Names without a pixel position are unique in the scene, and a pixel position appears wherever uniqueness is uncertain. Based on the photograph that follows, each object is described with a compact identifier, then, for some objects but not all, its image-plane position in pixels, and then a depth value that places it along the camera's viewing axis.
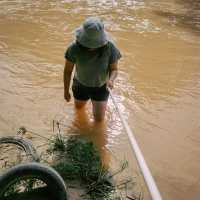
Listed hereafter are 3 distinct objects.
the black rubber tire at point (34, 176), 2.83
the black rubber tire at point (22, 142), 3.93
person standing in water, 3.63
